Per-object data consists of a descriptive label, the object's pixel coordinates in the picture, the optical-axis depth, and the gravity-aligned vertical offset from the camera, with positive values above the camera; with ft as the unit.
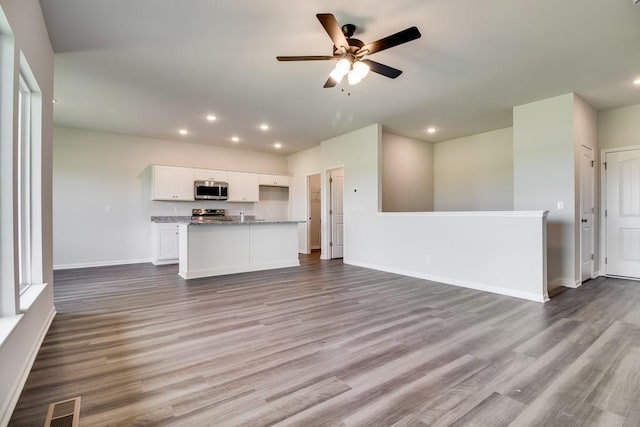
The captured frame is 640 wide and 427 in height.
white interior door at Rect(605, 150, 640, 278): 15.37 -0.15
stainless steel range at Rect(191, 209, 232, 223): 23.02 -0.10
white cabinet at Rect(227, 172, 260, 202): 24.20 +2.15
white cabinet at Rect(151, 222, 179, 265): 20.58 -1.92
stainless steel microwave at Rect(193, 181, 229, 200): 22.40 +1.77
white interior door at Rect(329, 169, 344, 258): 23.26 +0.05
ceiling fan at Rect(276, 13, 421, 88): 7.81 +4.53
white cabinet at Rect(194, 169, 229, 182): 22.58 +2.91
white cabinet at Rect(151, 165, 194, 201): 21.01 +2.17
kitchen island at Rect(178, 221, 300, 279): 16.25 -1.96
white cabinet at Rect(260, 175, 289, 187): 25.84 +2.82
